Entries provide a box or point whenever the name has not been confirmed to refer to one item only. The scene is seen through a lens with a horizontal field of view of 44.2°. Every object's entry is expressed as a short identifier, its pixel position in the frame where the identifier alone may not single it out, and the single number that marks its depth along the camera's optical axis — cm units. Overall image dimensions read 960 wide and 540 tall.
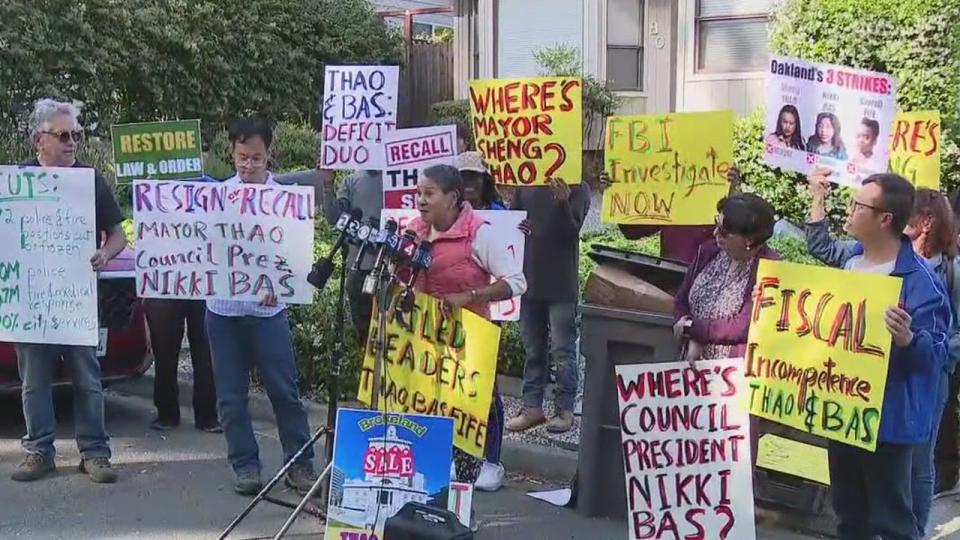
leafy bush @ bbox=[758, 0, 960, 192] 1158
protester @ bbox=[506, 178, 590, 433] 674
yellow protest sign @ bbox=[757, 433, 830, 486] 538
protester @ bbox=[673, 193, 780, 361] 471
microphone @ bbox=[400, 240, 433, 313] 477
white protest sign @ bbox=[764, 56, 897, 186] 551
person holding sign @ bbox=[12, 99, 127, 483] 604
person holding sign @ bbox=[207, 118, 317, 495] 571
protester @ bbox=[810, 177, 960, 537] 490
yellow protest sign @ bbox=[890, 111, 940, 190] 579
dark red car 683
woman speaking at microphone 499
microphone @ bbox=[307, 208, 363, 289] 483
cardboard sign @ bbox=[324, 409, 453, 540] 466
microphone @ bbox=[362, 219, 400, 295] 469
